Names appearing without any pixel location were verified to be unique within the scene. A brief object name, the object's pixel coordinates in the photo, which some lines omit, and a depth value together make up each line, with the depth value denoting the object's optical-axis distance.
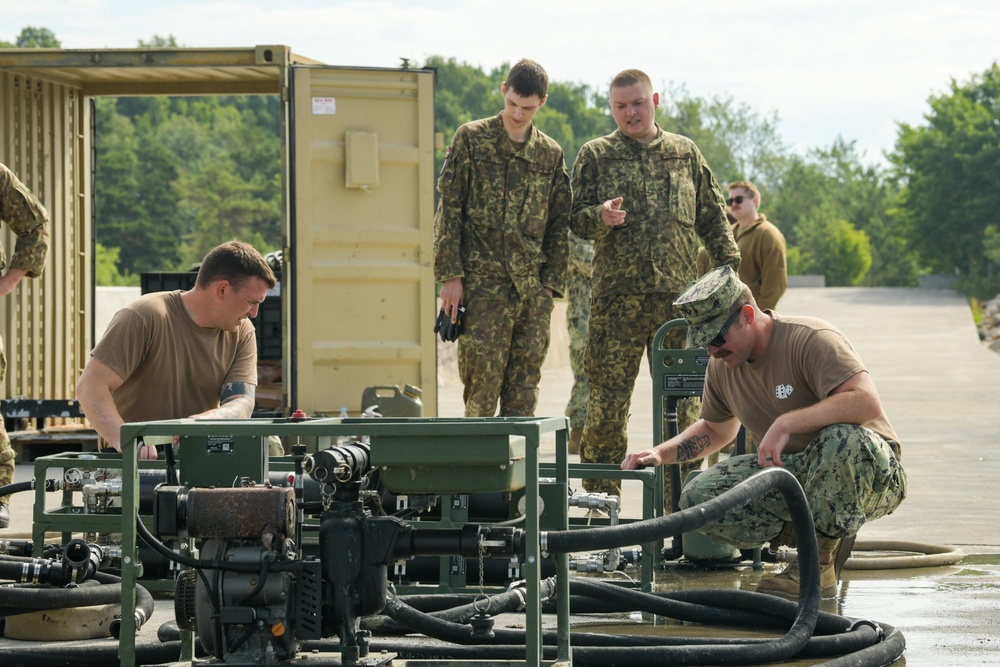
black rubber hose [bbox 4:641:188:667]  7.39
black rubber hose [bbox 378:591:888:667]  7.19
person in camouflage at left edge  12.66
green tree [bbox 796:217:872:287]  121.79
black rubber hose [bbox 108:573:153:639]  7.58
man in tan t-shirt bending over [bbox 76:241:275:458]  9.61
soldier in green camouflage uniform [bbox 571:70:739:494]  12.13
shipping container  16.88
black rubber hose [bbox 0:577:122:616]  7.79
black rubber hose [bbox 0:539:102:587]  7.94
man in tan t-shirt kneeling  8.70
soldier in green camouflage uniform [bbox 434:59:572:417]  12.20
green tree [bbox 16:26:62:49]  179.02
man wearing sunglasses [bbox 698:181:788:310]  17.60
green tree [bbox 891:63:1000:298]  99.30
